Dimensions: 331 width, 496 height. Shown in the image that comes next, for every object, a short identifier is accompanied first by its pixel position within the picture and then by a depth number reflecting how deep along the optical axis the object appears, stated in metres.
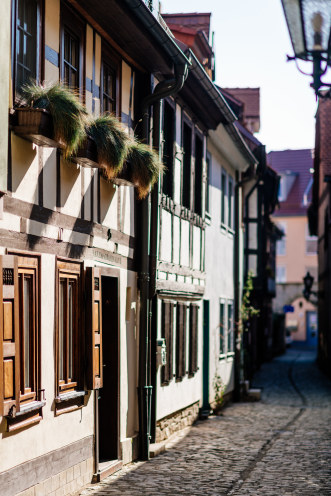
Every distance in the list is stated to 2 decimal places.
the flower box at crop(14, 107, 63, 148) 7.57
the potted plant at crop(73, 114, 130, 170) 8.97
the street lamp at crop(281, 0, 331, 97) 5.36
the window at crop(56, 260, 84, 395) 9.01
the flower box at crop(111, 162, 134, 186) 10.46
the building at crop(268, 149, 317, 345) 63.22
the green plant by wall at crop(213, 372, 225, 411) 19.03
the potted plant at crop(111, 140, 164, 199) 10.57
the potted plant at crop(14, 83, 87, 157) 7.58
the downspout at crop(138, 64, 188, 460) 12.31
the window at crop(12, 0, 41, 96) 7.79
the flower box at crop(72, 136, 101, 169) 8.89
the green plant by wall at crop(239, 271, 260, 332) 22.50
